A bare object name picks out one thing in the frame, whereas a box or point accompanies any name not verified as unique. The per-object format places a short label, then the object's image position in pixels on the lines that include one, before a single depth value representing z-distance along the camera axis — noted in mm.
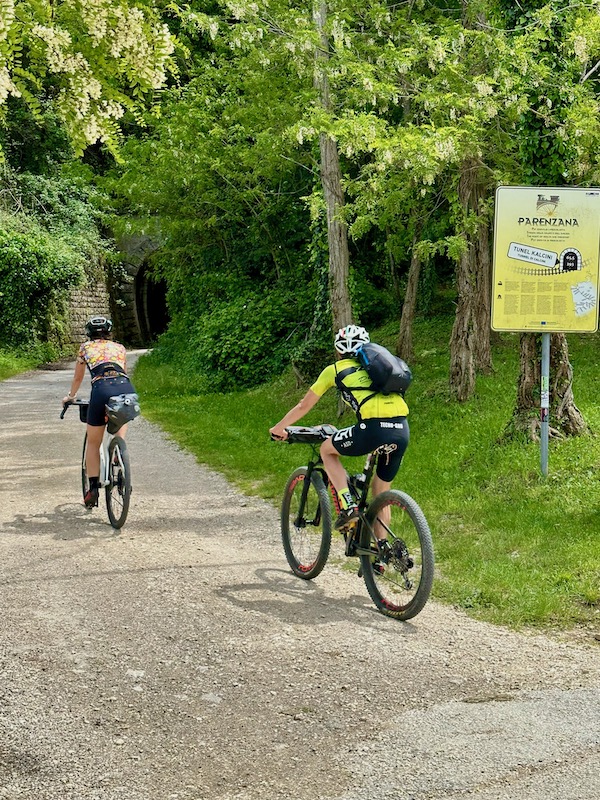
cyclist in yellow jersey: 6240
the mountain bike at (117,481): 8375
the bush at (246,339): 20953
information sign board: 9258
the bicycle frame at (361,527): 6348
